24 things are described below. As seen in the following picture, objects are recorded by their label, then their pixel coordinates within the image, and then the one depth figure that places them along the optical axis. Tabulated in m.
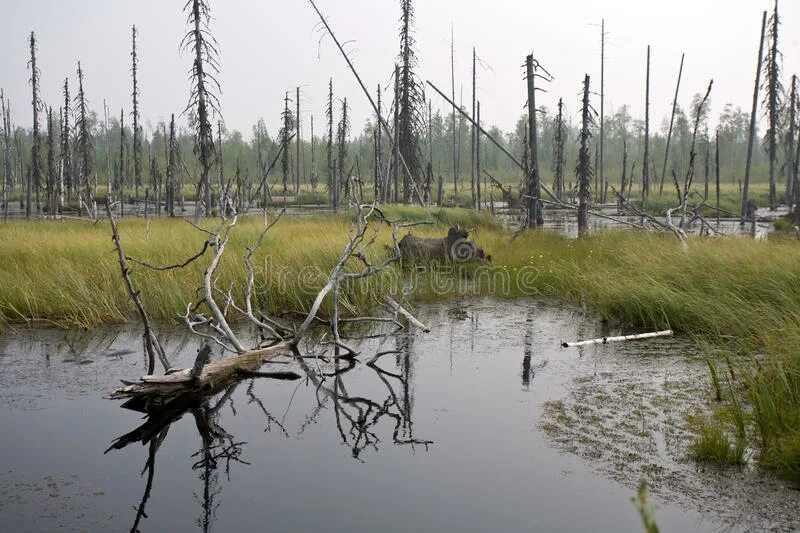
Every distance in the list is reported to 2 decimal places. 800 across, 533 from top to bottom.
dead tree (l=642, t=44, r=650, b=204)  30.42
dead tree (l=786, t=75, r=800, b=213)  31.86
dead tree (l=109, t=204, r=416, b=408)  6.04
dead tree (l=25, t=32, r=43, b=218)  30.59
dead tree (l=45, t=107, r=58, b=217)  31.93
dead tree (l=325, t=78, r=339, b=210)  42.91
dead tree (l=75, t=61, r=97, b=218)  34.78
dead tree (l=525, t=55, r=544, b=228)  18.78
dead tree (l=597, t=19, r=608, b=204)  33.88
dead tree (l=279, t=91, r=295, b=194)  37.39
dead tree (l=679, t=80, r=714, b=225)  14.03
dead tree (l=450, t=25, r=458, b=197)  38.64
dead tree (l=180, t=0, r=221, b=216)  22.91
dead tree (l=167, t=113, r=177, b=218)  29.30
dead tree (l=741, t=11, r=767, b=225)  25.91
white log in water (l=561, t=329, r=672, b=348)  7.99
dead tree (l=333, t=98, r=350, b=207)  37.05
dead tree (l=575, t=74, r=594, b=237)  18.66
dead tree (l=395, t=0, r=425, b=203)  30.67
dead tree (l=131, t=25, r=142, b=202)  32.56
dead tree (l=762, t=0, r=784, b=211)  29.23
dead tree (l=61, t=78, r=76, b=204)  36.31
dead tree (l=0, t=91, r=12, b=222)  40.40
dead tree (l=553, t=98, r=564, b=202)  36.54
